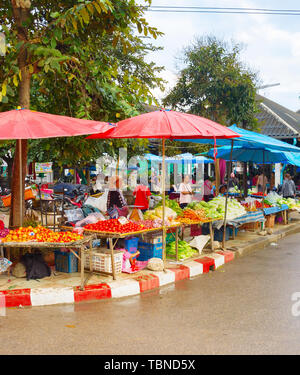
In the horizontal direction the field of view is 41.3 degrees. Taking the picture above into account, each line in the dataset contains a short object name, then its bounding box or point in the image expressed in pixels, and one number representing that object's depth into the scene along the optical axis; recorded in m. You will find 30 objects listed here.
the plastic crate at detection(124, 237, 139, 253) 7.17
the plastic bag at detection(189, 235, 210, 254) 8.65
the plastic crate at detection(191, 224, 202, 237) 9.70
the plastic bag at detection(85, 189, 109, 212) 11.15
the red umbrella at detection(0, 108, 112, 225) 5.57
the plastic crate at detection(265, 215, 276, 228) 12.99
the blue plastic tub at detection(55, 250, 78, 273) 6.77
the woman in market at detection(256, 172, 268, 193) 19.07
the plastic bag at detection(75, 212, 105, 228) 7.41
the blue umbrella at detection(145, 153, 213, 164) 22.00
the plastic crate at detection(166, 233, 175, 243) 8.46
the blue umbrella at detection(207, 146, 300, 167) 14.81
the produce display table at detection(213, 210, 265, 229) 9.55
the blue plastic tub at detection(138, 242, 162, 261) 7.59
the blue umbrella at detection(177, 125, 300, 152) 9.85
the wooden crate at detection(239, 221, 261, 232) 12.13
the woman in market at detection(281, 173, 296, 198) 16.80
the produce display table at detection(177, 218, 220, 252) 8.15
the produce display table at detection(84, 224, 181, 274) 6.46
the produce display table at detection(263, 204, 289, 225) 12.52
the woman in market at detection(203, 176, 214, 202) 16.19
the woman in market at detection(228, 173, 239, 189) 20.72
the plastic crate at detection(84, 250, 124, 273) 6.65
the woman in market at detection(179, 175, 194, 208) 13.85
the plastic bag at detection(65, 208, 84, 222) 7.70
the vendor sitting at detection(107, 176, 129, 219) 9.06
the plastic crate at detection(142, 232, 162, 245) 7.57
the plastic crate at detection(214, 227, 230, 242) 10.18
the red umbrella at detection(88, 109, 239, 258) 6.51
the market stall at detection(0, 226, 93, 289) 5.82
